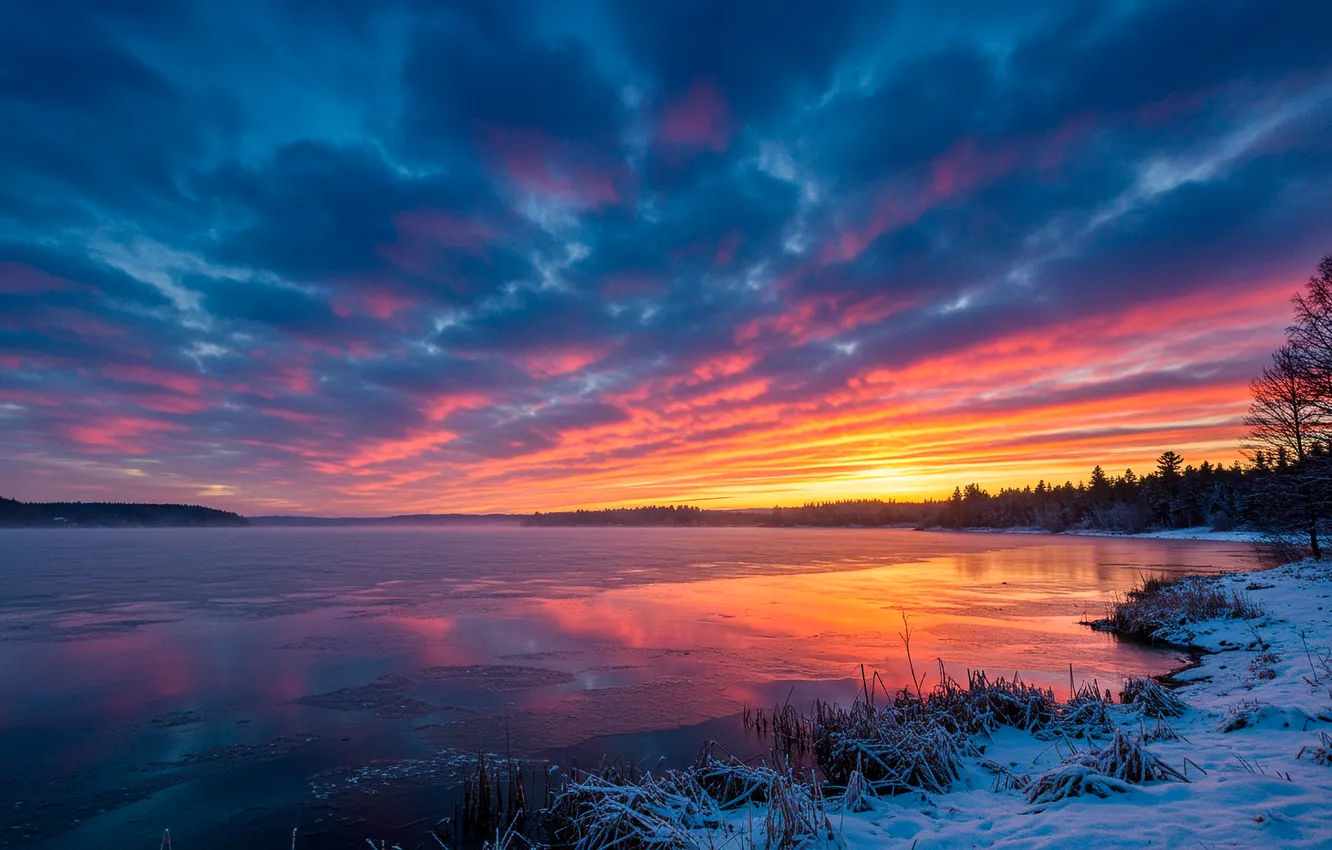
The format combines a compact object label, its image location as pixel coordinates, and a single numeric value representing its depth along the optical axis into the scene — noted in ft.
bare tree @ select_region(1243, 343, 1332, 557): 79.25
